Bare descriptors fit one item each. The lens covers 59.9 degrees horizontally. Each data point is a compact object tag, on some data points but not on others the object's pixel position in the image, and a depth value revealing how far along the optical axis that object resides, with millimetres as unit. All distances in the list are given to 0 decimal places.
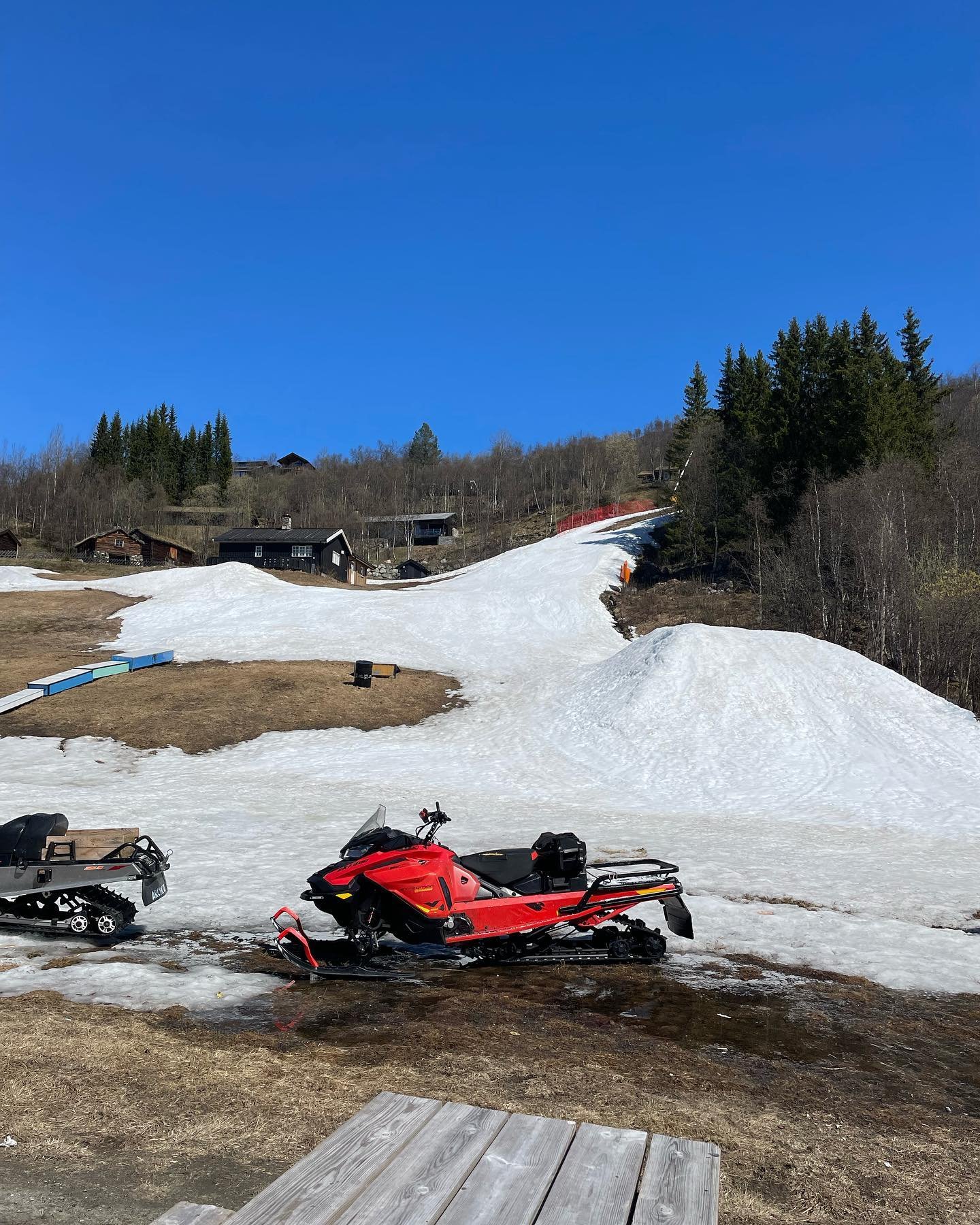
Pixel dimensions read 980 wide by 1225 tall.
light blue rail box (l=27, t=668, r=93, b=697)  29062
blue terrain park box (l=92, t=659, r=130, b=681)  31391
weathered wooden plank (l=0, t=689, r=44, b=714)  27203
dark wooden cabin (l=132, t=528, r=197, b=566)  84750
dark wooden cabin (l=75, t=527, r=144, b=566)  84125
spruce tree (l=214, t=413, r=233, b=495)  143438
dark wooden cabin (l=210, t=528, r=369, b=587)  79625
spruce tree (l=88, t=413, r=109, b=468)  134000
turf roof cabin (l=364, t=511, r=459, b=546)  111438
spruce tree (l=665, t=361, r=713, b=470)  84938
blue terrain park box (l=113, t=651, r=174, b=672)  33188
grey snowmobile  9648
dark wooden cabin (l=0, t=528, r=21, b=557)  89750
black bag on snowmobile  9594
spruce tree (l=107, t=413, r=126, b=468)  135000
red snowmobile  9070
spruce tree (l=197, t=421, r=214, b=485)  141625
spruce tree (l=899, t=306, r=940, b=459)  50969
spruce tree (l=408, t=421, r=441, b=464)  159875
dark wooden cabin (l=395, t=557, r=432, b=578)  93688
